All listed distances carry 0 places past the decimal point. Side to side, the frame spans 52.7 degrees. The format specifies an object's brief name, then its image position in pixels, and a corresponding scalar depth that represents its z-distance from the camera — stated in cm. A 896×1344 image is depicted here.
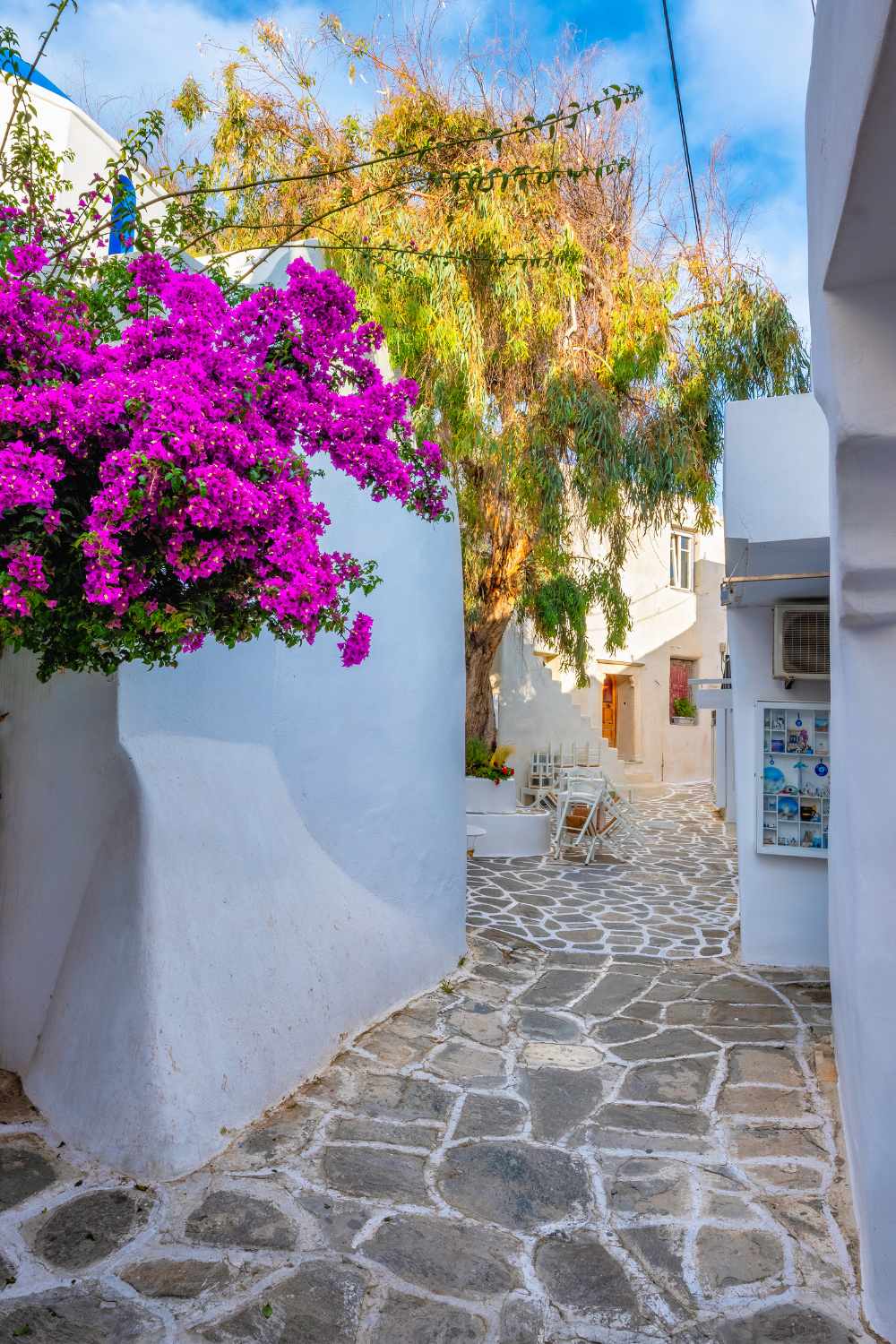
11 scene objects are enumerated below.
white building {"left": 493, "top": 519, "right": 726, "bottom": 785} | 1836
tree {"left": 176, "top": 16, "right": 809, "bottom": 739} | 936
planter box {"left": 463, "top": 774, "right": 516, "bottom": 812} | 1209
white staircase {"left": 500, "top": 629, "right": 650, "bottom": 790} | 1731
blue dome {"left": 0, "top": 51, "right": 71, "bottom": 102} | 732
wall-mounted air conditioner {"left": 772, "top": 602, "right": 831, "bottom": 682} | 623
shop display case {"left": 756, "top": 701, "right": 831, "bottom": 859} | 633
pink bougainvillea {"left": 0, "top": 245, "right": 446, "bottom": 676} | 235
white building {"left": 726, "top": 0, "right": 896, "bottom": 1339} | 205
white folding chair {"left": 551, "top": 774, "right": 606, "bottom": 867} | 1126
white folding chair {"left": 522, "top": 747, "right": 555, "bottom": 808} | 1661
